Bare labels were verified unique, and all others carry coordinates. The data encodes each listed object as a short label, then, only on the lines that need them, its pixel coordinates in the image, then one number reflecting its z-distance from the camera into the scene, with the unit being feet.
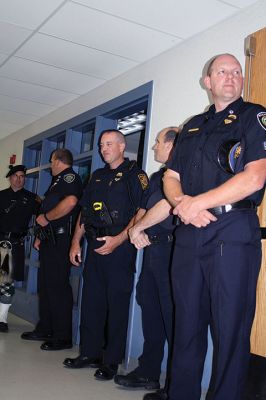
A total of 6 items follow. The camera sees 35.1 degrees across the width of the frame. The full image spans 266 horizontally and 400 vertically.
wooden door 7.11
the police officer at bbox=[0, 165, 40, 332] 13.58
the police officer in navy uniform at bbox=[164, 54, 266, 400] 5.32
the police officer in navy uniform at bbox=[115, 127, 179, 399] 8.04
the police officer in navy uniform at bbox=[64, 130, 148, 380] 9.26
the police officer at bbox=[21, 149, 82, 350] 11.45
